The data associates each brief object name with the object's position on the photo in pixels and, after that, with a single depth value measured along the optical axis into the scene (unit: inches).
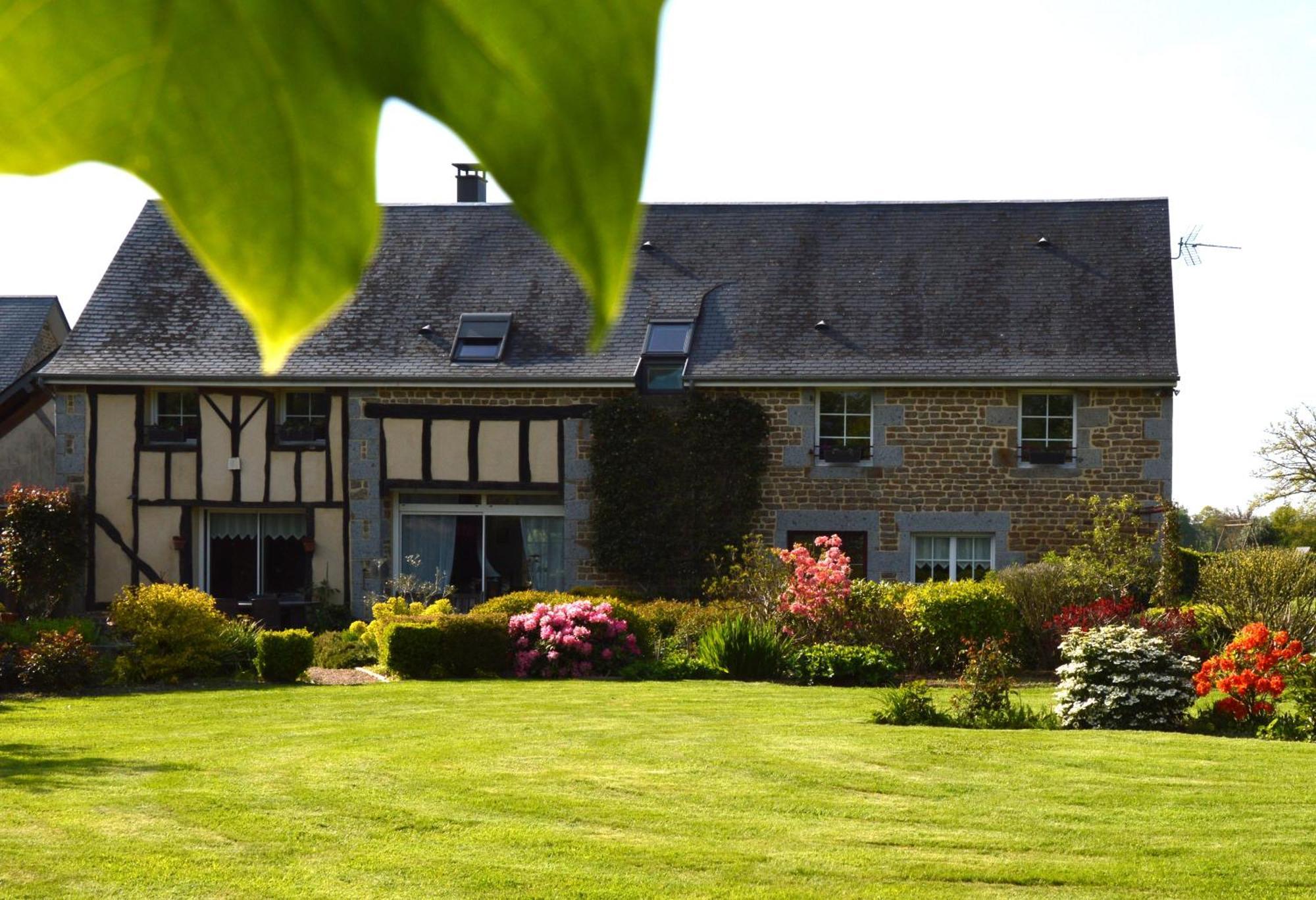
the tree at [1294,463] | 1353.3
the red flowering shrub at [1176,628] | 542.0
